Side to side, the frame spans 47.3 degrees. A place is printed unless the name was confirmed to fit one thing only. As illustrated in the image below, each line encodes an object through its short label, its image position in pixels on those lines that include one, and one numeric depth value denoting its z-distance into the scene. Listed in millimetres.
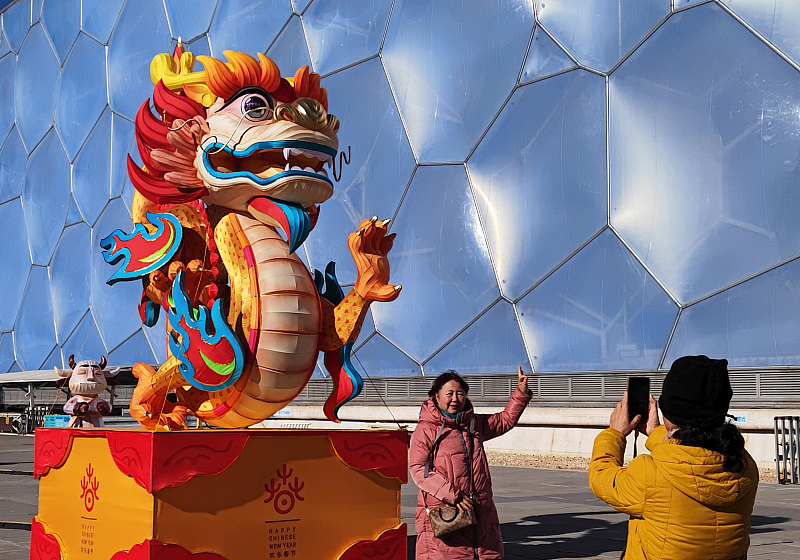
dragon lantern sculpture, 4969
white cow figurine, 11234
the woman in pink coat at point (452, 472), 4398
